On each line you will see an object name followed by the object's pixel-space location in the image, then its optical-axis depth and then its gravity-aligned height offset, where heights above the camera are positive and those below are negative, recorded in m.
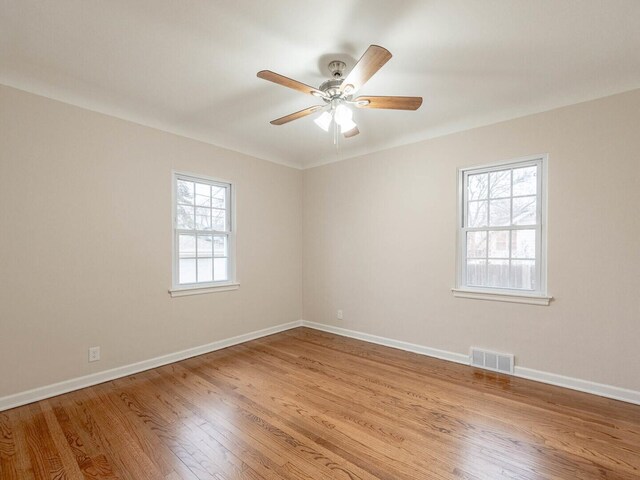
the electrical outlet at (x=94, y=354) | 2.80 -1.07
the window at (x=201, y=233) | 3.52 +0.06
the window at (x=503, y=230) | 2.97 +0.10
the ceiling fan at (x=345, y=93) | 1.81 +1.02
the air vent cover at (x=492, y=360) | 3.03 -1.22
